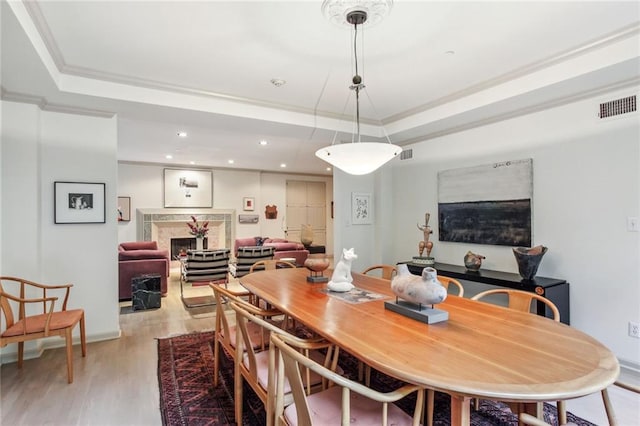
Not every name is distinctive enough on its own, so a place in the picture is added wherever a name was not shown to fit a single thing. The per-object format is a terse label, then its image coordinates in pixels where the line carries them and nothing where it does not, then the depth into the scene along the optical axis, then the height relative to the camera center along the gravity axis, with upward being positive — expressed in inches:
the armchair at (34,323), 98.7 -33.3
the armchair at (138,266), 192.1 -29.6
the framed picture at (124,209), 302.7 +6.4
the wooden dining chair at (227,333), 84.0 -32.9
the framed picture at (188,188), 322.0 +27.1
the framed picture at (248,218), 352.5 -3.4
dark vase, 119.0 -17.2
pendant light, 87.7 +16.2
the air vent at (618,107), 105.8 +34.4
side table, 178.5 -41.6
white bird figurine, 65.2 -15.3
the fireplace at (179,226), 313.9 -10.4
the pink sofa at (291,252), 259.9 -29.6
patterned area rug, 83.2 -51.1
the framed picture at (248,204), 353.7 +11.6
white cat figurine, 92.7 -16.7
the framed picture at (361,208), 200.7 +3.5
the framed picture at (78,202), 129.2 +5.7
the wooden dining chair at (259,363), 60.3 -33.1
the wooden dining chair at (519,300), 81.8 -21.9
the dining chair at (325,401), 44.4 -31.1
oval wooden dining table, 42.3 -21.8
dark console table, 111.9 -26.1
